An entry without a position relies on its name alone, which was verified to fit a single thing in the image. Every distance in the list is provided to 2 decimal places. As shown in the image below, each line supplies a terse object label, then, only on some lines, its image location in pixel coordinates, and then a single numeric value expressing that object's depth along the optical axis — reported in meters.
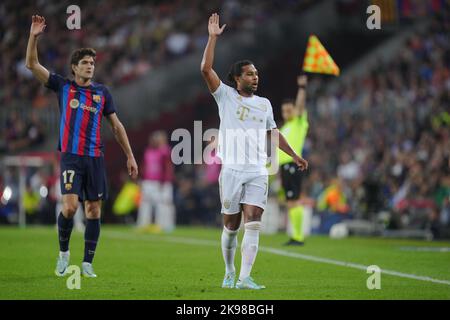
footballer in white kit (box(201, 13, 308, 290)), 9.47
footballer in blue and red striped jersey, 10.56
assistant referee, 16.80
